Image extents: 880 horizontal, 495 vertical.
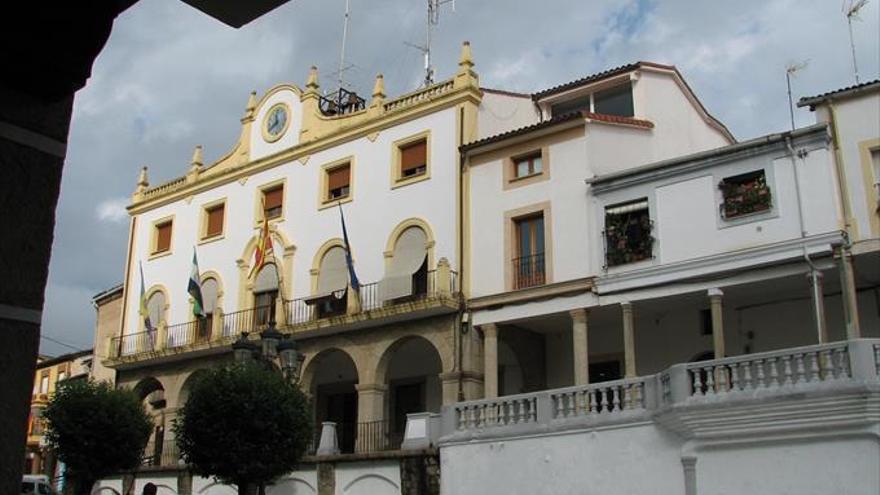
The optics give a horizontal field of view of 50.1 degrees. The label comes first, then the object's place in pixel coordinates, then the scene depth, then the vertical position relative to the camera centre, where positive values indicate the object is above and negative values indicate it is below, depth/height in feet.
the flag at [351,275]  82.23 +20.70
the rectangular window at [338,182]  91.30 +31.78
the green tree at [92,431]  71.46 +6.59
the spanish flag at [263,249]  90.43 +25.37
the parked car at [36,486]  100.01 +3.46
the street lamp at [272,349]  53.88 +9.49
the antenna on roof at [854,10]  72.79 +38.30
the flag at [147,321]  103.35 +21.05
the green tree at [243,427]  57.57 +5.62
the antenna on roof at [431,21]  99.30 +51.72
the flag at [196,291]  94.79 +22.15
